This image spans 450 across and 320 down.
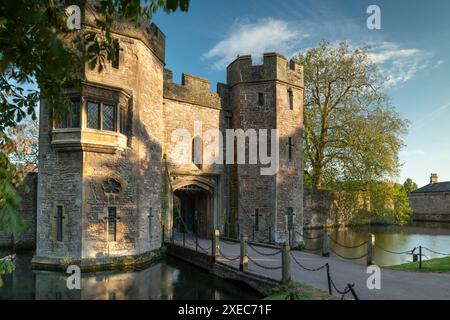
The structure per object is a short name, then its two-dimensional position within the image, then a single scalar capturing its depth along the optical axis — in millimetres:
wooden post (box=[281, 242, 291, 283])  8602
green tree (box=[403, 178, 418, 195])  69625
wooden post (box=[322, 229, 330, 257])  12922
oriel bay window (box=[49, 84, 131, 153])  11953
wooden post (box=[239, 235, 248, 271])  10402
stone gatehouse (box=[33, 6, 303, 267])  12172
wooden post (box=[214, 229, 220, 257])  12209
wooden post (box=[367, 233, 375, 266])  10773
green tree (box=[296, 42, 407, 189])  23141
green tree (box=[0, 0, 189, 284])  2328
